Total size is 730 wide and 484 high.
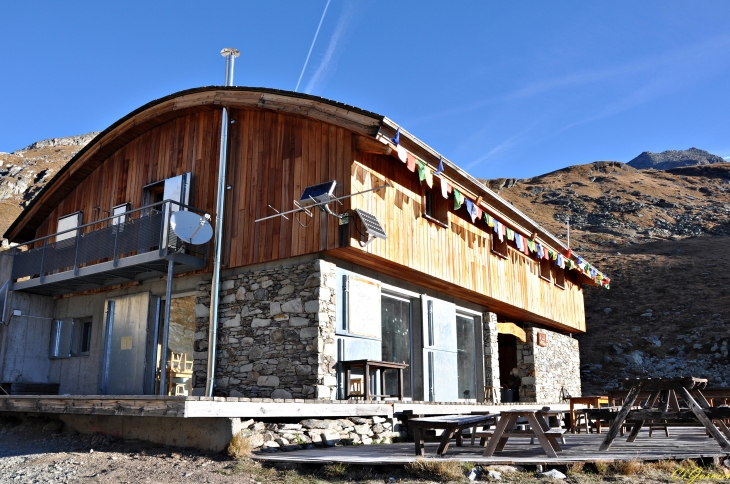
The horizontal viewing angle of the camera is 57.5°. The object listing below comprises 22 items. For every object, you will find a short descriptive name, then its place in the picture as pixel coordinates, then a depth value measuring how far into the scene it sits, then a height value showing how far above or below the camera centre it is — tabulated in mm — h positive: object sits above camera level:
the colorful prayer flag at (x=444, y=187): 12742 +3825
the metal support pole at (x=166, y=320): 11469 +1163
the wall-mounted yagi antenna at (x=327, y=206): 10727 +2965
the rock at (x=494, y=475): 6371 -785
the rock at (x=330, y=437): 9289 -652
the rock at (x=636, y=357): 27888 +1484
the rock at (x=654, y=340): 29328 +2310
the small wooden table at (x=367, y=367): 10644 +378
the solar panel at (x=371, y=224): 10680 +2647
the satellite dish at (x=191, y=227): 11367 +2741
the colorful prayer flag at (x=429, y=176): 12167 +3856
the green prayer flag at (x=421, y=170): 11894 +3862
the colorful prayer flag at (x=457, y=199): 13141 +3723
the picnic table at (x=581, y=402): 12680 -188
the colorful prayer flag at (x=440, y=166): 12372 +4094
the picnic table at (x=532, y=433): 7125 -431
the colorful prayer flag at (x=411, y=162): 11683 +3953
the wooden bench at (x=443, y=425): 7277 -360
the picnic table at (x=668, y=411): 7199 -188
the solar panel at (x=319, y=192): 10820 +3204
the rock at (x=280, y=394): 10805 -68
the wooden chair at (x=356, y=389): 11211 +24
